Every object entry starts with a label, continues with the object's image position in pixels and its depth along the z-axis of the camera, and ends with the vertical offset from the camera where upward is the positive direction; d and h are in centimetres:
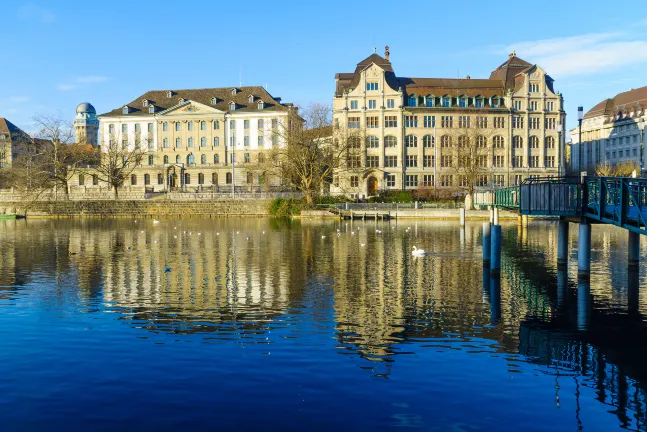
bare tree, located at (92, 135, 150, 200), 10656 +709
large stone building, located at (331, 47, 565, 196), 10819 +1221
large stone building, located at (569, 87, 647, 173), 13662 +1472
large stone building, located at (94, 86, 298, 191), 12450 +1286
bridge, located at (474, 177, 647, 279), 2469 -38
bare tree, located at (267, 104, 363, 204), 9056 +647
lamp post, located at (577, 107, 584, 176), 3750 +474
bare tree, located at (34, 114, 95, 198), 10356 +725
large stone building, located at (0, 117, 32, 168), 14961 +1379
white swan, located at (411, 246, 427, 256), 4159 -337
